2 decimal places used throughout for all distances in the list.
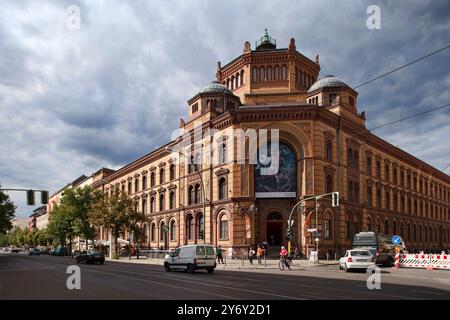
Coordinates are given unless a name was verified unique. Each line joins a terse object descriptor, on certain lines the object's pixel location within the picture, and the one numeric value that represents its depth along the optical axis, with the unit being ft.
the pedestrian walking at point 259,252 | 121.20
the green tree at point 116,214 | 177.27
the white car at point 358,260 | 93.35
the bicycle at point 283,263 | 99.91
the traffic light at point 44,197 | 105.29
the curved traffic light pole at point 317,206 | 103.81
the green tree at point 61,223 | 248.71
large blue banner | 141.18
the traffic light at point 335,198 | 103.55
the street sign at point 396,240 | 129.84
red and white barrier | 107.55
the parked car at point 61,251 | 250.16
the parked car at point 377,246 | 119.96
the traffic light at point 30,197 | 103.34
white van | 87.40
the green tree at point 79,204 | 239.30
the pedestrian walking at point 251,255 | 119.85
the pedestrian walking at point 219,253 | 121.87
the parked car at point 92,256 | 129.80
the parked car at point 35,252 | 268.50
